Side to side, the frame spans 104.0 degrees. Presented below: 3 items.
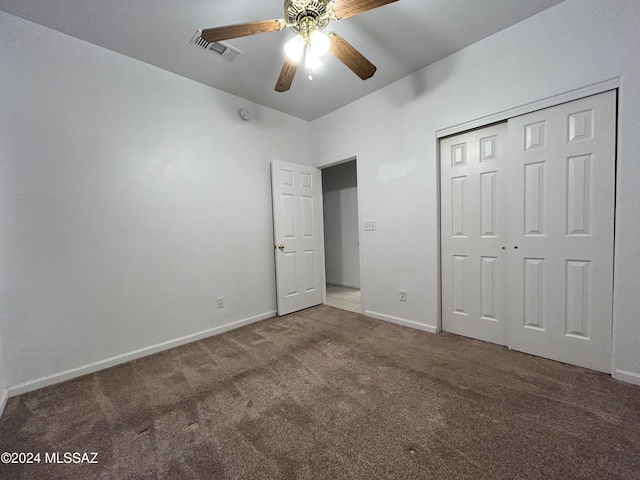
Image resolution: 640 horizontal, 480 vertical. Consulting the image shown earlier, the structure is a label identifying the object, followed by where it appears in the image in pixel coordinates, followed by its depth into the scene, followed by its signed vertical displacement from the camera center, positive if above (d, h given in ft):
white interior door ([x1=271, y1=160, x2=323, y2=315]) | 10.68 -0.19
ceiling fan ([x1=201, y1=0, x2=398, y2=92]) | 4.76 +4.12
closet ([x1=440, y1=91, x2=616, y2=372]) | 5.83 -0.21
